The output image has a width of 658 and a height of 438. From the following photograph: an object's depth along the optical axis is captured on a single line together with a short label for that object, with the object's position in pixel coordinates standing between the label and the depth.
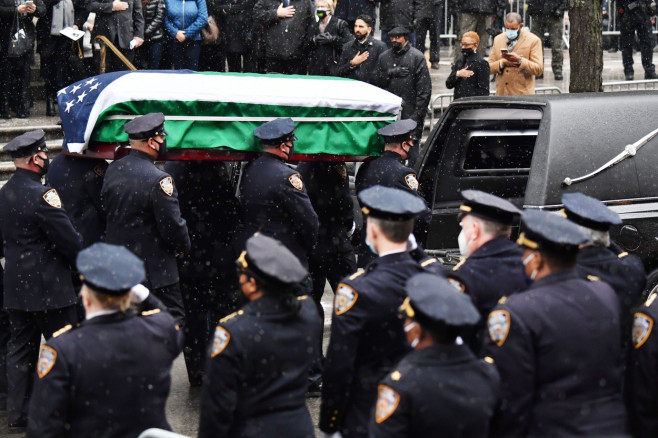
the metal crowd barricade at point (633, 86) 15.60
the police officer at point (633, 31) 16.78
